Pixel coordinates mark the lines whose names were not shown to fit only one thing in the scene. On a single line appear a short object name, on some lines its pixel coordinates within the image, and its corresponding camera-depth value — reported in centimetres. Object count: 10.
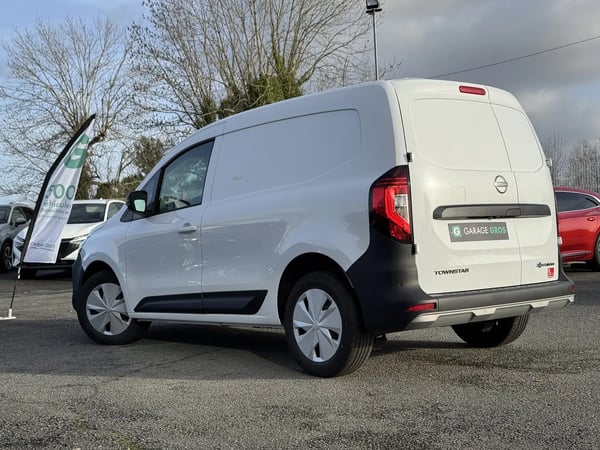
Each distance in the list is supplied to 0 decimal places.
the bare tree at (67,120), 3681
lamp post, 2036
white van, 458
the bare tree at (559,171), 3195
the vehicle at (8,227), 1812
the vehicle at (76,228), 1456
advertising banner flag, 902
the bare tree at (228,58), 2572
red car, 1192
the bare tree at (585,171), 3119
